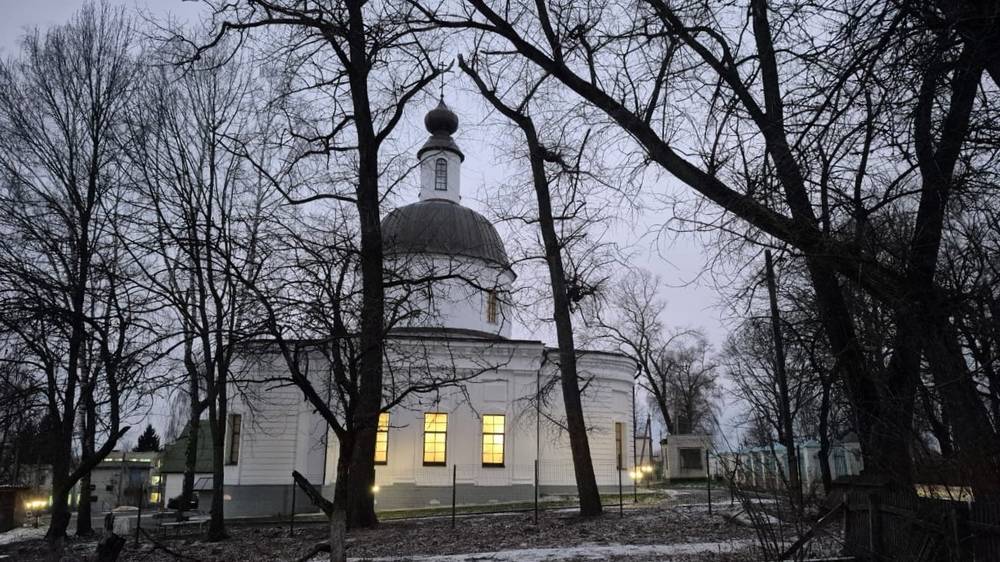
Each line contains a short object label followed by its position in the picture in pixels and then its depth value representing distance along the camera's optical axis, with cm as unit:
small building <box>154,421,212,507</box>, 4141
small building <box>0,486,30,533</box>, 2369
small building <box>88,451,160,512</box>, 5178
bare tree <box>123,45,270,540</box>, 1597
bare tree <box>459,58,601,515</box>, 1603
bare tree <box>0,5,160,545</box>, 868
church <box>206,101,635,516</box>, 2603
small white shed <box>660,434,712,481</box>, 3997
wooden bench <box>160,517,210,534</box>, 1800
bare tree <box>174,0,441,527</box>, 877
